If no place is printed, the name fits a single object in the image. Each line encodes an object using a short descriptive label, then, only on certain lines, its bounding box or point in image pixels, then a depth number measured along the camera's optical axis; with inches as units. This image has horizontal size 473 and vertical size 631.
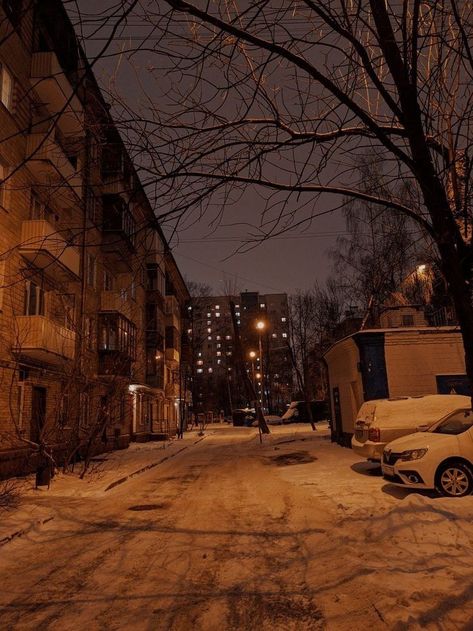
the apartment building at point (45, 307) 618.2
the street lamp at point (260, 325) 1241.3
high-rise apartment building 2561.5
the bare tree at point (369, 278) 1170.5
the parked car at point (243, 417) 2230.2
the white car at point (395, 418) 508.7
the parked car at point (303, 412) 1994.3
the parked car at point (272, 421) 2006.4
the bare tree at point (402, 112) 154.9
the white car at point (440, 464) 378.3
